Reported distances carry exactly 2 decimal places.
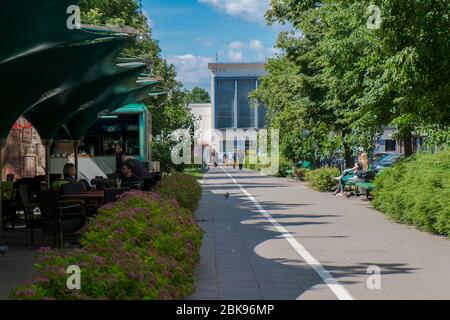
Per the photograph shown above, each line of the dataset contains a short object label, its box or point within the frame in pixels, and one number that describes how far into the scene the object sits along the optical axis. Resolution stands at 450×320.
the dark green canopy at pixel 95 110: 20.58
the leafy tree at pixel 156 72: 34.41
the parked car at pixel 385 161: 34.12
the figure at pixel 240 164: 75.31
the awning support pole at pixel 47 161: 17.06
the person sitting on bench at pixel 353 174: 23.56
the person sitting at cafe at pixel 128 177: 15.69
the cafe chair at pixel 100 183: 16.49
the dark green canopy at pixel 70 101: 15.84
